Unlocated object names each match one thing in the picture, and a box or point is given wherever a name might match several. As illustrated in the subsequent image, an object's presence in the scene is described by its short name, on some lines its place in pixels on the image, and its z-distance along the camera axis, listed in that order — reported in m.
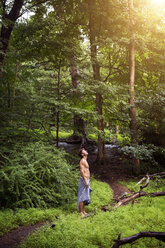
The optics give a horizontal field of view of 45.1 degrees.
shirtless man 5.96
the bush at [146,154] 10.07
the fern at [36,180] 6.25
